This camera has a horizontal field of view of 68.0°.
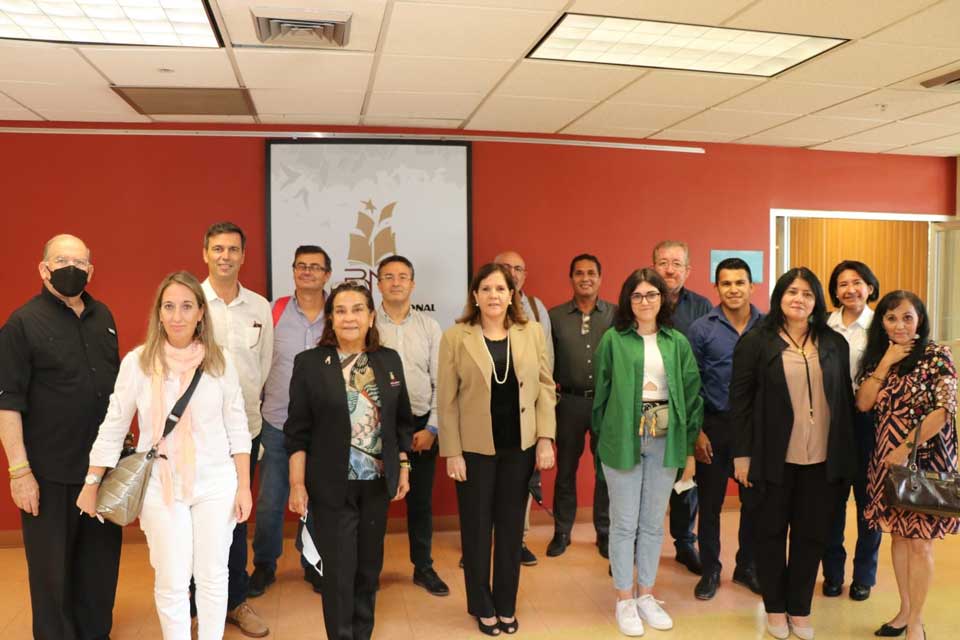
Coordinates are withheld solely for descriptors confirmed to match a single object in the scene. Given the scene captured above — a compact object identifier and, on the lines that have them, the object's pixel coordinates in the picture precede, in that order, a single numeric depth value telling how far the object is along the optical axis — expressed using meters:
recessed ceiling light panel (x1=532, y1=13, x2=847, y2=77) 3.24
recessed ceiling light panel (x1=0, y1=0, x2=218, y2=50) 2.92
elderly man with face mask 2.91
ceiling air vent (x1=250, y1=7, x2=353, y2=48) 2.99
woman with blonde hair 2.61
